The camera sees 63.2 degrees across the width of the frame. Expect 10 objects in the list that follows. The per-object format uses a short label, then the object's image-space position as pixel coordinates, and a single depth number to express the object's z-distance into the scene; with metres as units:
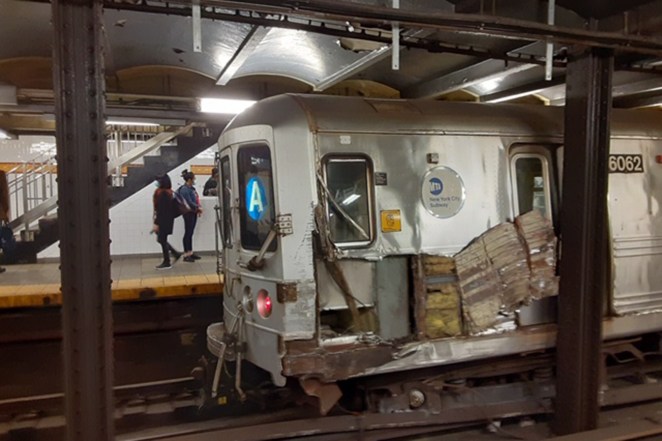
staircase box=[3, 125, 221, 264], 10.30
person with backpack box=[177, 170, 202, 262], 10.05
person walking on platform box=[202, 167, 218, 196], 9.01
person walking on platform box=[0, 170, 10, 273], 9.41
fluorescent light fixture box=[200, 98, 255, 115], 7.95
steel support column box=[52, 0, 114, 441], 2.78
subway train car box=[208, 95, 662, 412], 4.29
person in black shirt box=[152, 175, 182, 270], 9.30
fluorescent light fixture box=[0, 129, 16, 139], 10.05
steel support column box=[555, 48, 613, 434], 4.25
